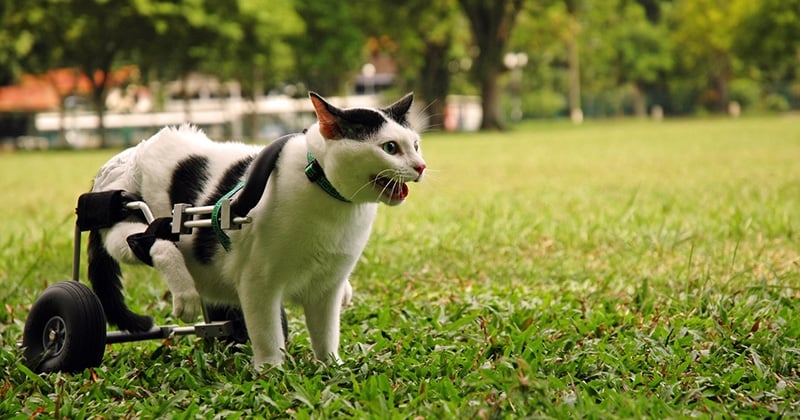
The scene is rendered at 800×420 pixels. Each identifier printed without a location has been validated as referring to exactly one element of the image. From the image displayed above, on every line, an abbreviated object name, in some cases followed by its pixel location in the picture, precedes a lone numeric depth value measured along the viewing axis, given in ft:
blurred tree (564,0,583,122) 173.06
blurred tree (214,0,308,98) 113.91
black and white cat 9.99
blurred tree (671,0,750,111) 156.66
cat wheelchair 10.75
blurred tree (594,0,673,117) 188.75
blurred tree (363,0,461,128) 116.88
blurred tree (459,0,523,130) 119.55
